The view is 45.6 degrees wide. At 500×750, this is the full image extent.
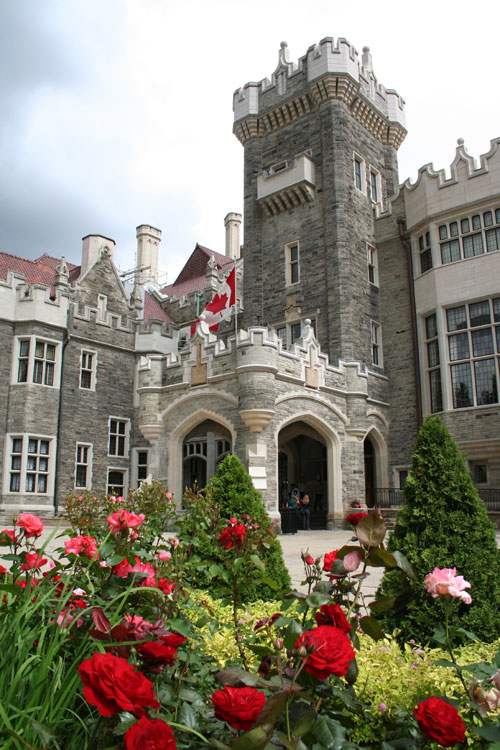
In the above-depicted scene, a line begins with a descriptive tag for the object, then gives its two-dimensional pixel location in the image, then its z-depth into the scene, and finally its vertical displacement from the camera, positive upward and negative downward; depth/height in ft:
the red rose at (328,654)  6.27 -1.66
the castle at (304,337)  63.10 +18.76
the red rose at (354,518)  10.48 -0.38
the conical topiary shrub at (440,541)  13.57 -1.08
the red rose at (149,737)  5.27 -2.10
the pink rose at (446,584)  8.39 -1.24
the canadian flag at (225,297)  65.21 +21.96
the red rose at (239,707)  5.58 -1.94
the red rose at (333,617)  7.75 -1.59
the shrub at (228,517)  17.43 -0.71
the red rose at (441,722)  6.09 -2.31
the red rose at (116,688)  5.32 -1.68
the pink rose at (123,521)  11.35 -0.43
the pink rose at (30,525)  11.78 -0.50
